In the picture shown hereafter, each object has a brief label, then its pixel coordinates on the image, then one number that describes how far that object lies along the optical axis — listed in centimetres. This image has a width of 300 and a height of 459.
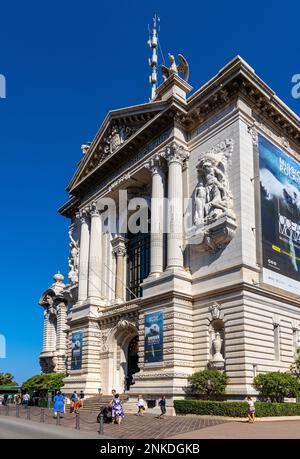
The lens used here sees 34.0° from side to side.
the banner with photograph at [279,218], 3319
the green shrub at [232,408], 2647
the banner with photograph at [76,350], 4359
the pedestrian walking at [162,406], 2888
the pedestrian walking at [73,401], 3540
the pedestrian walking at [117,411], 2530
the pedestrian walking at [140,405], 3030
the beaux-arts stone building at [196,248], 3139
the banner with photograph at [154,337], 3328
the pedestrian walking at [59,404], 2784
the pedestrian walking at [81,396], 3912
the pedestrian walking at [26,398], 4292
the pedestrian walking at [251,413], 2516
